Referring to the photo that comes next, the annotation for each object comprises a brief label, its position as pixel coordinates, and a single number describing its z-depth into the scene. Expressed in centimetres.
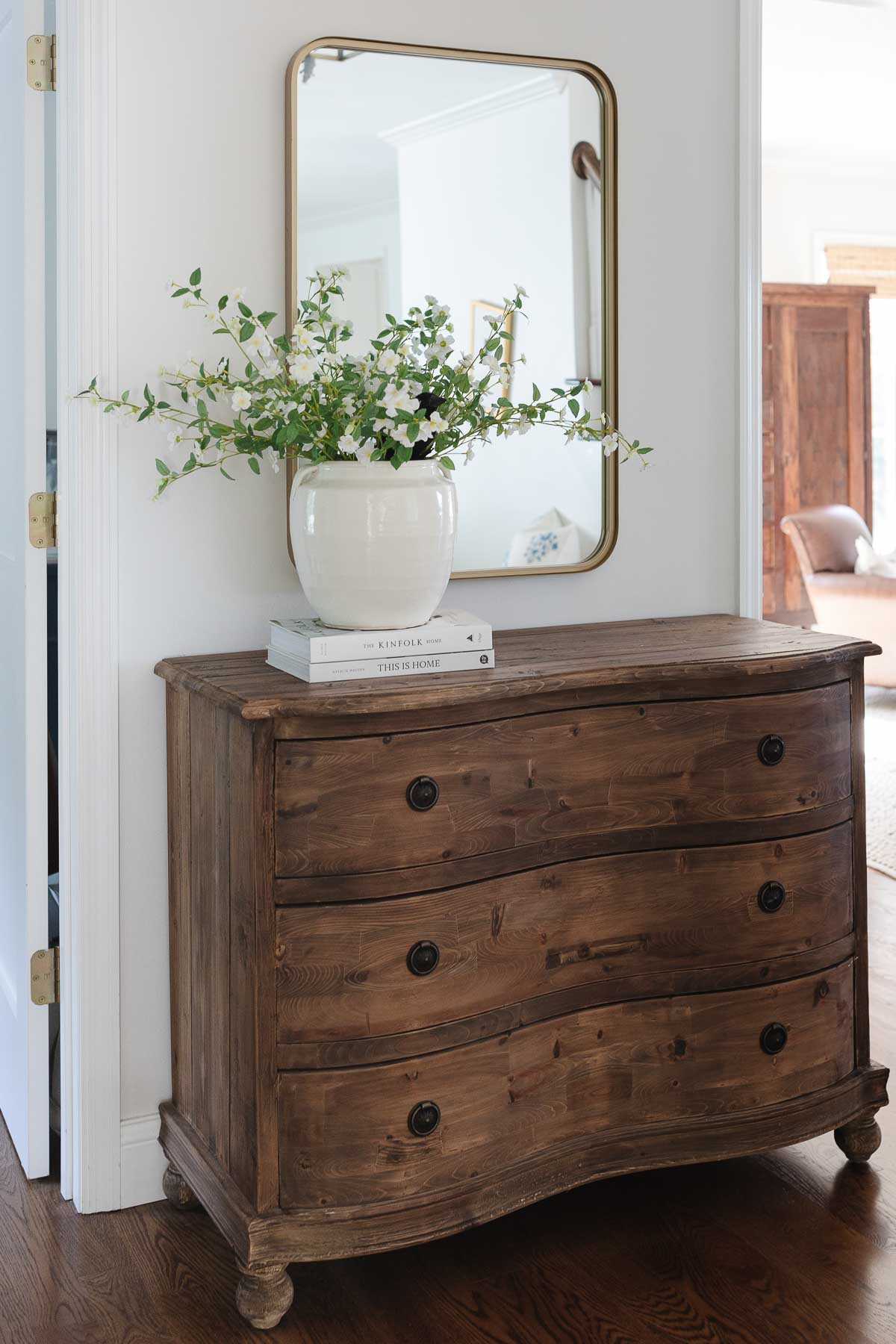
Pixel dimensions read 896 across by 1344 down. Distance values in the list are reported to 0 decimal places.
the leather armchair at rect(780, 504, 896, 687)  574
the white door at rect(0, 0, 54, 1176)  199
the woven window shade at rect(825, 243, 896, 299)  749
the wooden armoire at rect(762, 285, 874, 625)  692
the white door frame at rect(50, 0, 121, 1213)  191
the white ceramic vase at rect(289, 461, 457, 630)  176
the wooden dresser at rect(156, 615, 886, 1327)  167
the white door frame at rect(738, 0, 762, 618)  239
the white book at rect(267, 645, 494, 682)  172
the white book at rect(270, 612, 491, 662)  172
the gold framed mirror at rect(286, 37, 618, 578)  207
